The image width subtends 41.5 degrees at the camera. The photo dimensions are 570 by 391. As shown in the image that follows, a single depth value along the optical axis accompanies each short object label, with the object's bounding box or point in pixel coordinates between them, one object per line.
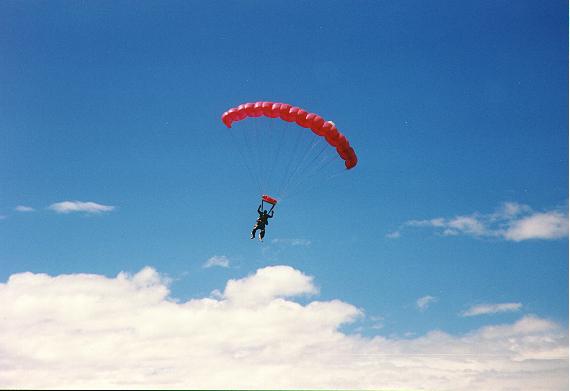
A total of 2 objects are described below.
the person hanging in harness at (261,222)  41.53
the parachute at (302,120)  39.94
